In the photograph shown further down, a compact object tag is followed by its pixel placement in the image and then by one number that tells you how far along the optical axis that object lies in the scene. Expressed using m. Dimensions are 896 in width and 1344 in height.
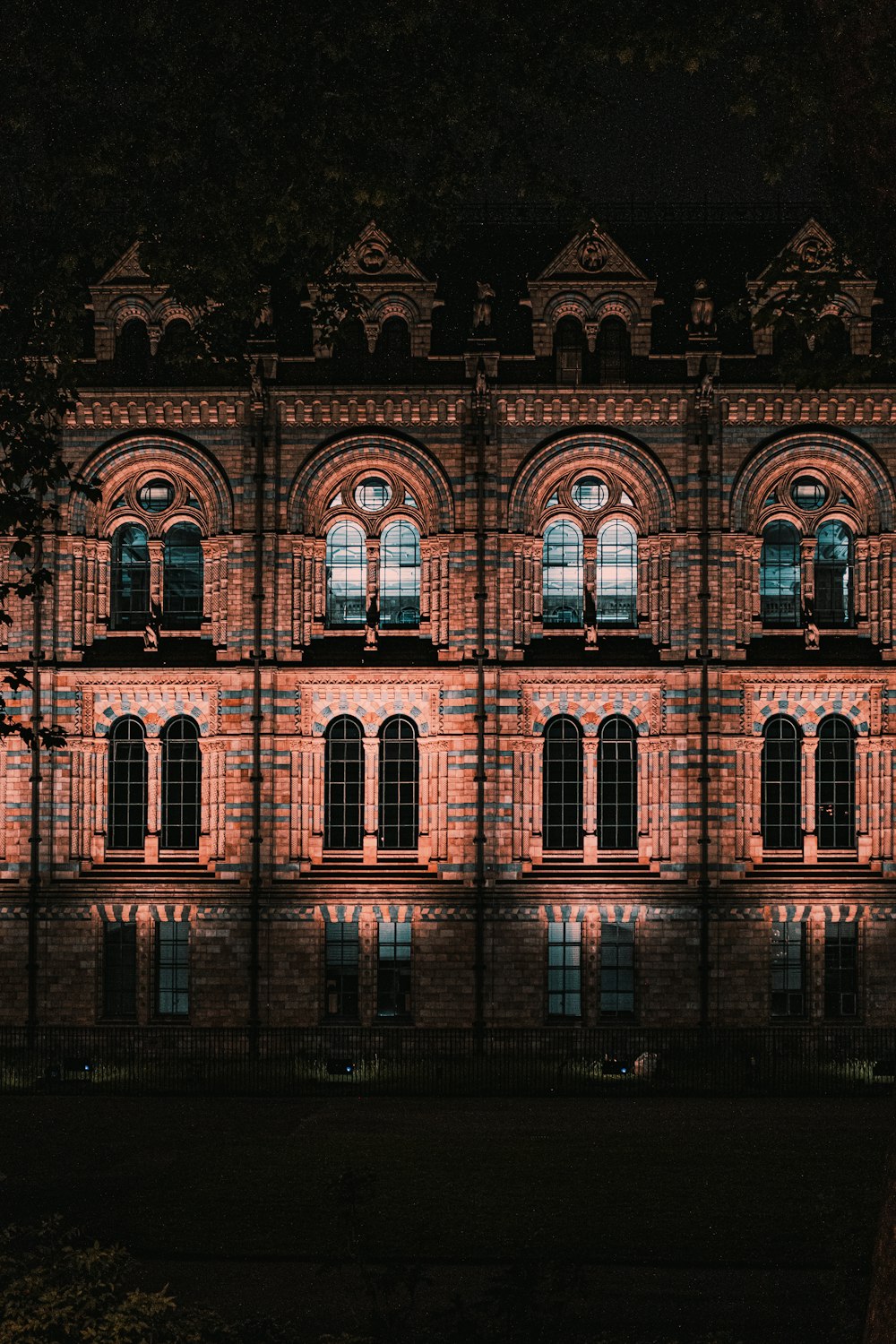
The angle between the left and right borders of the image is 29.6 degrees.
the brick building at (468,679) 40.50
